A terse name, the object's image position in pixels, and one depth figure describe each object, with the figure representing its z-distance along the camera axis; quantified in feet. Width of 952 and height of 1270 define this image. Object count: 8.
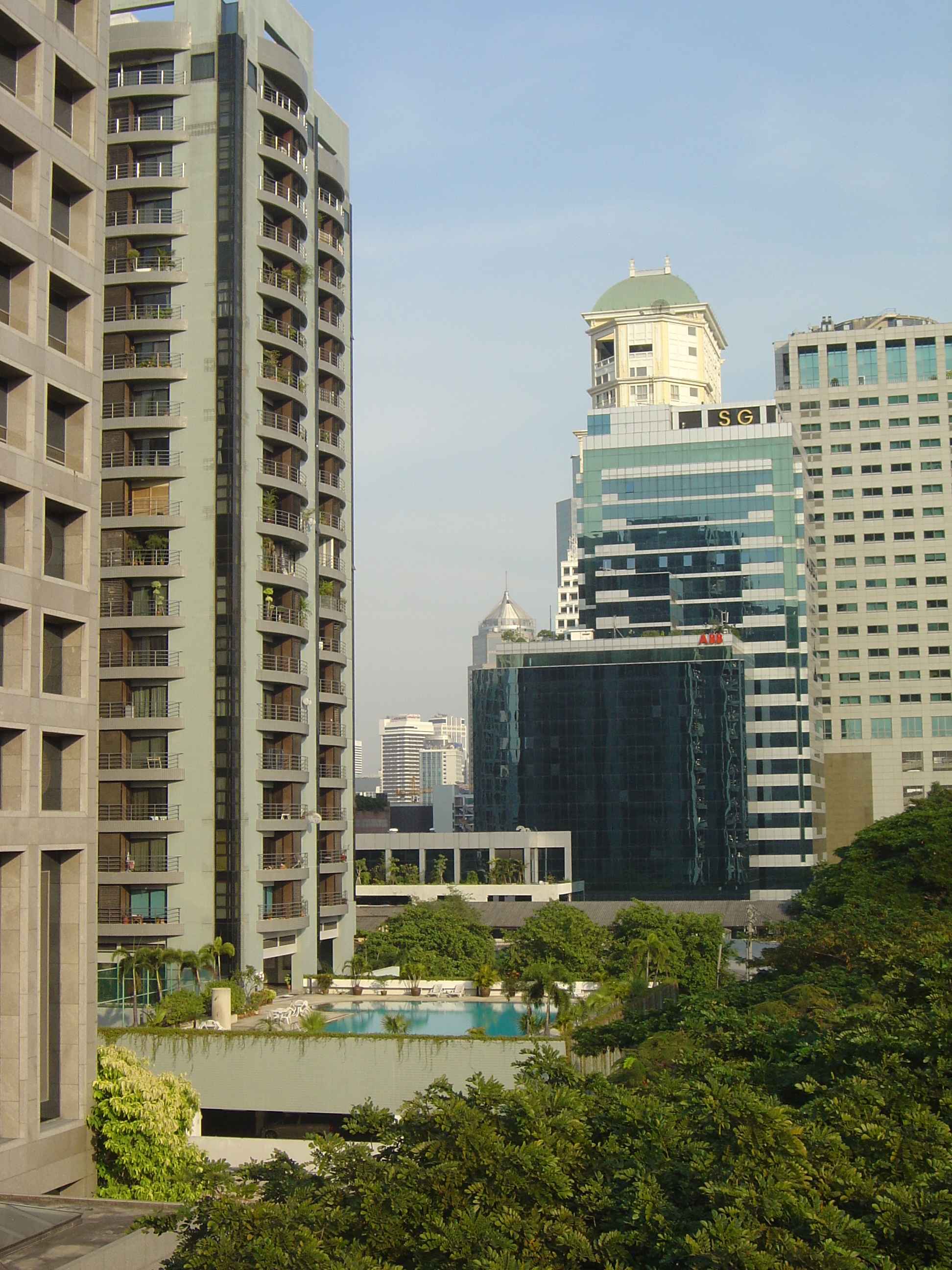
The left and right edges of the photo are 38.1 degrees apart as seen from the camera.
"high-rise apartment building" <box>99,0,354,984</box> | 253.03
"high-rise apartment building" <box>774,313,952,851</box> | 554.87
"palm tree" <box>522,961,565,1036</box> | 216.33
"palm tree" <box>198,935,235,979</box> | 241.76
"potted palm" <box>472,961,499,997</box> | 237.66
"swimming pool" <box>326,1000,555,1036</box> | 211.61
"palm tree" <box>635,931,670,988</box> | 264.72
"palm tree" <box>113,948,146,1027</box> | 222.48
